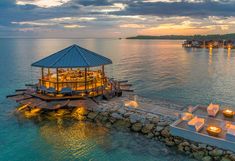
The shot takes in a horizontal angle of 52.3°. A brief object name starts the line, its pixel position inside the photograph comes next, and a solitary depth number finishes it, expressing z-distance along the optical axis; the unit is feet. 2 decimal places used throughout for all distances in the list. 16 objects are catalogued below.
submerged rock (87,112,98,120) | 59.21
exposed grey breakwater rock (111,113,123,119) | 56.84
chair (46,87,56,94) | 65.10
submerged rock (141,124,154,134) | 50.87
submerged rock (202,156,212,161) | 40.81
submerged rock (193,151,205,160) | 41.73
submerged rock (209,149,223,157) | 40.97
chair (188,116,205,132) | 44.73
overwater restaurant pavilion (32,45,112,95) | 65.16
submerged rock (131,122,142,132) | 52.18
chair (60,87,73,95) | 64.59
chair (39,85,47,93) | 66.62
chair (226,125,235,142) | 40.73
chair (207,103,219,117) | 51.13
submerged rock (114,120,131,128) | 54.47
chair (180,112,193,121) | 49.01
